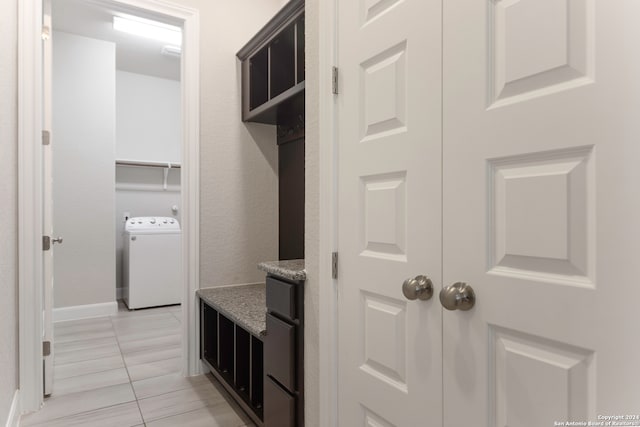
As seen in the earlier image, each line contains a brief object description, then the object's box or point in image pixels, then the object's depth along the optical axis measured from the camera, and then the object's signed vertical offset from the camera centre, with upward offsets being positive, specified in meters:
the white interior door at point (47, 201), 2.18 +0.07
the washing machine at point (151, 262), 4.11 -0.56
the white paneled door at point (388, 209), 0.93 +0.01
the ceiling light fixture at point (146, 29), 3.56 +1.83
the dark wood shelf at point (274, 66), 2.20 +1.00
